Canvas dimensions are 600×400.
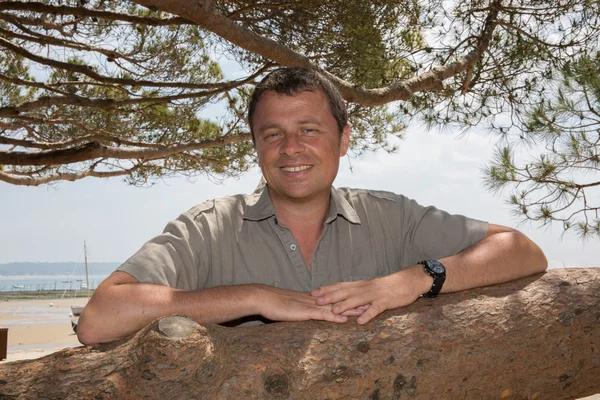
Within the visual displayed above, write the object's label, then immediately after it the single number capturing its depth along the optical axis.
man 1.24
